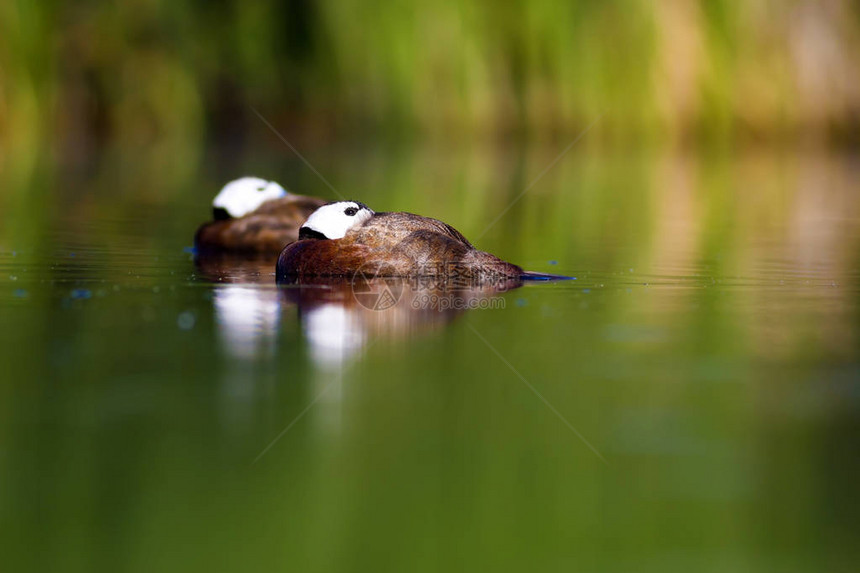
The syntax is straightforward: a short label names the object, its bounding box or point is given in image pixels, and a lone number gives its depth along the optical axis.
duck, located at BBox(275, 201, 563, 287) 14.54
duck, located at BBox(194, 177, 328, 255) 18.84
